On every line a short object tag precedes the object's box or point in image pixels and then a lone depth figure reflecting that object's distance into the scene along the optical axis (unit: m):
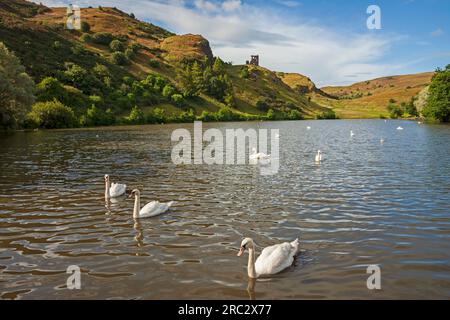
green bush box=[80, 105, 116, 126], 93.12
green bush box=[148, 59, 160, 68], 167.88
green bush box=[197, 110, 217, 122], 135.12
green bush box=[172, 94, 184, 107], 139.50
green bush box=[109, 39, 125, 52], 164.98
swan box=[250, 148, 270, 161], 33.59
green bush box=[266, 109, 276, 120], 165.00
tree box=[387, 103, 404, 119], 175.45
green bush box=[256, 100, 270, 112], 177.50
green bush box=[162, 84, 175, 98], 141.84
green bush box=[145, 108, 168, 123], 113.64
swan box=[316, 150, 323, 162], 32.22
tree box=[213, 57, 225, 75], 179.75
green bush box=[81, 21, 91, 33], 177.75
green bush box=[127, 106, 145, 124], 106.75
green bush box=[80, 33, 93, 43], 165.25
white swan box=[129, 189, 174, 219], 15.80
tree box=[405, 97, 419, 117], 160.18
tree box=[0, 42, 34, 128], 57.00
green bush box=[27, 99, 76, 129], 77.12
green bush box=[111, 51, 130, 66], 152.00
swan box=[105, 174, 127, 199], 19.16
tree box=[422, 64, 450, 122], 98.62
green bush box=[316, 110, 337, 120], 191.02
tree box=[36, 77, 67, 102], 91.81
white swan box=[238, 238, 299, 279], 10.32
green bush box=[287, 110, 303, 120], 179.50
